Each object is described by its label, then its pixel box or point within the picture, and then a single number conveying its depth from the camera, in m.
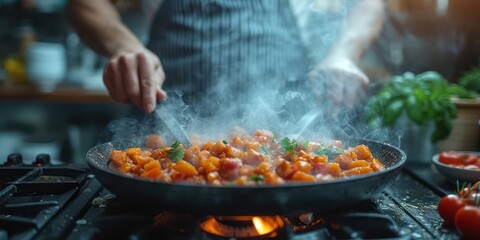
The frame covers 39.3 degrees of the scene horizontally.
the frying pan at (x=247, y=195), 0.60
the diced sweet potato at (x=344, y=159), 0.73
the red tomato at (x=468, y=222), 0.61
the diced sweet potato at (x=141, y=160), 0.72
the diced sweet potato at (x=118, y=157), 0.74
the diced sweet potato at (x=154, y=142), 0.83
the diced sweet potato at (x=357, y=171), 0.70
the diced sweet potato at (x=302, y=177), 0.66
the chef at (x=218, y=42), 1.06
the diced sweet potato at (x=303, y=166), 0.69
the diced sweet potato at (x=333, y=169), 0.70
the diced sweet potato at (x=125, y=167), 0.72
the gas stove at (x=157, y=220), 0.63
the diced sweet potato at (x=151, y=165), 0.70
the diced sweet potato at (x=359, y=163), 0.72
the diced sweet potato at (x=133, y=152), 0.76
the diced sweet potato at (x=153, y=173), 0.68
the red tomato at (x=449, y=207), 0.66
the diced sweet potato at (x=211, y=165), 0.68
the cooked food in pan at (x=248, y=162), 0.67
